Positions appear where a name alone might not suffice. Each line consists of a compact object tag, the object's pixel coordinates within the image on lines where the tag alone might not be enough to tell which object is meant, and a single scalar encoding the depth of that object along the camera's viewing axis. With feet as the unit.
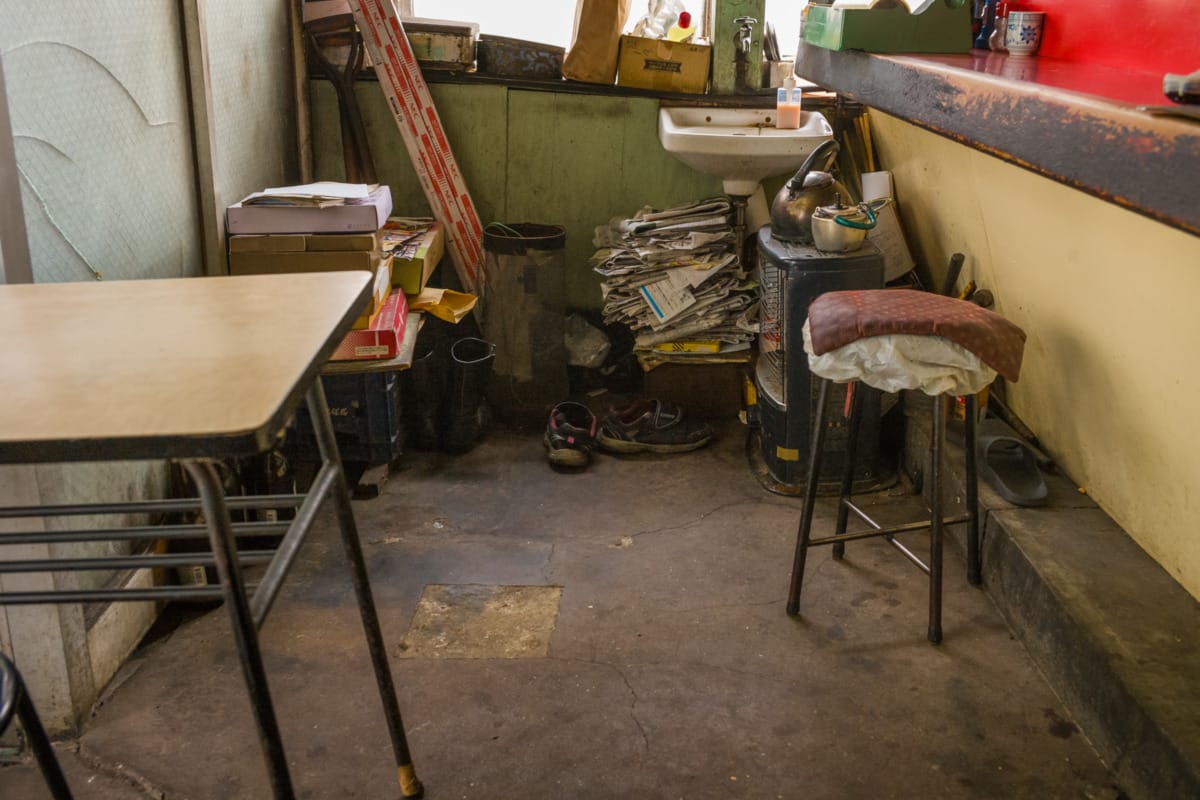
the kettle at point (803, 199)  10.28
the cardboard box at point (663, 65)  12.87
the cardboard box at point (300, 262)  10.05
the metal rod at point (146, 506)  4.94
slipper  8.79
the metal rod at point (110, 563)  4.52
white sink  11.21
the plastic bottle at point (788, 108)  12.19
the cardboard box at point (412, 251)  11.59
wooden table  3.52
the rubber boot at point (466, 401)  11.67
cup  8.95
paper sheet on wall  11.91
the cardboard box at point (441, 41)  12.85
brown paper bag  12.59
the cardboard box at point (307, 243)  10.03
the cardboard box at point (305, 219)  9.97
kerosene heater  9.89
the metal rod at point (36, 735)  3.67
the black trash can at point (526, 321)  12.43
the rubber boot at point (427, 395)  11.62
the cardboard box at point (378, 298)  10.31
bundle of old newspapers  12.34
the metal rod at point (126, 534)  4.81
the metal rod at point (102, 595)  4.49
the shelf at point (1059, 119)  4.65
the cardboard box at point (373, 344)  10.35
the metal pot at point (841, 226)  9.81
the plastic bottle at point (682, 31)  13.01
